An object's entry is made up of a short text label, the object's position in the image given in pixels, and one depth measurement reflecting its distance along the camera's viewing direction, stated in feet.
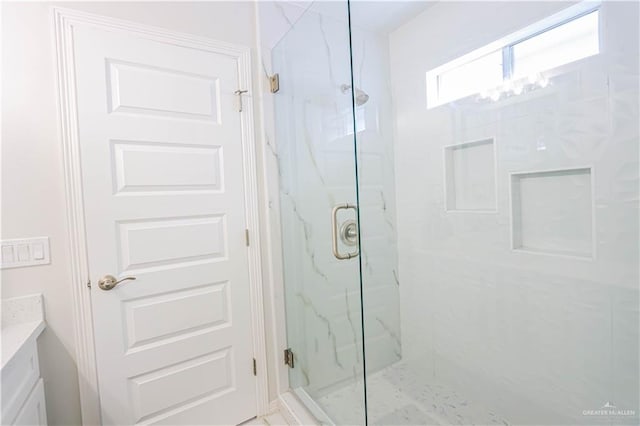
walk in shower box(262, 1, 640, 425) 3.98
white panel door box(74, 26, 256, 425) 4.52
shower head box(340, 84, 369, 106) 5.34
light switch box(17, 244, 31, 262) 4.09
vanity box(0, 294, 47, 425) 3.05
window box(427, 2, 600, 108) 4.08
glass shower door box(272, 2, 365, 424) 5.31
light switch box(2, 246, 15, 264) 4.01
